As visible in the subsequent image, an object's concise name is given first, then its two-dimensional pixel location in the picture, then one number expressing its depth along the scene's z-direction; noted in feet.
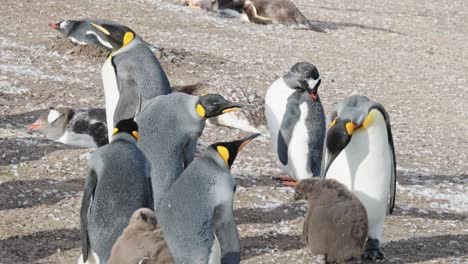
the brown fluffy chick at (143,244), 28.22
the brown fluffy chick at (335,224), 34.91
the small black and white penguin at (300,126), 47.96
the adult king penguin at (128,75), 44.19
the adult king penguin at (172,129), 36.45
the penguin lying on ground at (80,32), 69.77
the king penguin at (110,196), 30.83
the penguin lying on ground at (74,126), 52.08
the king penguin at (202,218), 30.32
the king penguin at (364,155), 38.99
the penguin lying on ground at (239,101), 57.26
